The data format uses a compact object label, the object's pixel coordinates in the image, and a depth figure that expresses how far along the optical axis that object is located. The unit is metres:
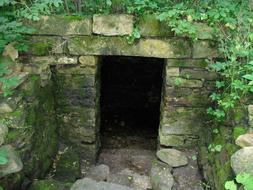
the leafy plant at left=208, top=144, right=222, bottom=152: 2.54
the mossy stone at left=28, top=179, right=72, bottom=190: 2.31
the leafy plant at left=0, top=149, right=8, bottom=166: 1.74
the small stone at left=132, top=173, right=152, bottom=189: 2.96
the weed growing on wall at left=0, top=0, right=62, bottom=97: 2.46
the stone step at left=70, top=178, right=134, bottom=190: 2.28
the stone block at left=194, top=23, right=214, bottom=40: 2.83
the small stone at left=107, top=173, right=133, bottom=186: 2.97
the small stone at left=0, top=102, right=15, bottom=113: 2.37
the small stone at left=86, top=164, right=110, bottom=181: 3.11
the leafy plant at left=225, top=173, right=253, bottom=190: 1.55
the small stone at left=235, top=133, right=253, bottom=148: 2.07
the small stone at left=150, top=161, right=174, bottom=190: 2.80
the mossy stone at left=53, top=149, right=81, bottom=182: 2.95
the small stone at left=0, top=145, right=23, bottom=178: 1.91
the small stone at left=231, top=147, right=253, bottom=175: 1.84
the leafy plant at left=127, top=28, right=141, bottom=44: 2.84
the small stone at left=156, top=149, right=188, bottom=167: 3.08
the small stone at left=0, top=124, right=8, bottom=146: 2.16
